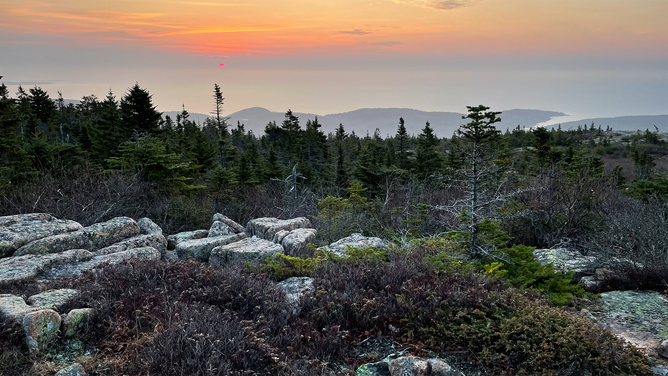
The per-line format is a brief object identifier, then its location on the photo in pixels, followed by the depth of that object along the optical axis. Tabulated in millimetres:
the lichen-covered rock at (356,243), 8156
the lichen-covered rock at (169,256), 8055
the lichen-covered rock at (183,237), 9227
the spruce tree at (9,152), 16703
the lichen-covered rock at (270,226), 9953
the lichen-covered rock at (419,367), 3490
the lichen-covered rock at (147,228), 9148
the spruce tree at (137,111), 25531
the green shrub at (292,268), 6398
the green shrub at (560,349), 3801
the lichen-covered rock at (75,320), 4180
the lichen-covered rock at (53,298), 4609
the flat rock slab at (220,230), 9500
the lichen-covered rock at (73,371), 3434
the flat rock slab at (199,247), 8250
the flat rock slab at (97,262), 6199
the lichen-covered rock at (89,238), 7164
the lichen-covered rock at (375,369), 3752
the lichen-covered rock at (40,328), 3877
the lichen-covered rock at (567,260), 8134
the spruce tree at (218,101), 58938
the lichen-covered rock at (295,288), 5164
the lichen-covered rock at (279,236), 9008
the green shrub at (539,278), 6064
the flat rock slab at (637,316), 4992
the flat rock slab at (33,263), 5883
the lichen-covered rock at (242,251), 7543
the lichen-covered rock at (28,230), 7159
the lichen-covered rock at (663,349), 4386
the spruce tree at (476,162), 7176
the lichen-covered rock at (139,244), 7576
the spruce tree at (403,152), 37000
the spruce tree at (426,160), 34325
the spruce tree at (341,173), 30547
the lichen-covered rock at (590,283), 7080
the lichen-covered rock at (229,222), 10672
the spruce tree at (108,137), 24703
